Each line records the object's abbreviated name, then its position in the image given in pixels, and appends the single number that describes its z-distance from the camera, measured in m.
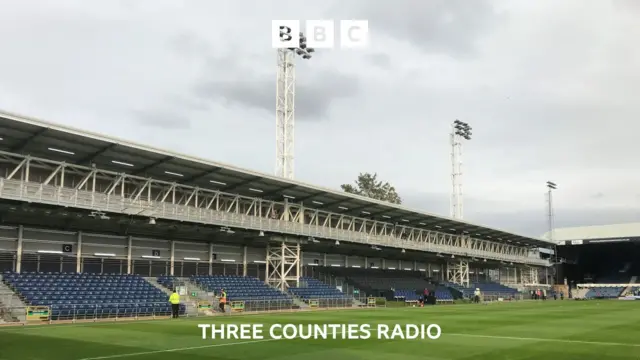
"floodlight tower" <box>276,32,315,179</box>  56.28
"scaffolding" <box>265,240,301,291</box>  49.16
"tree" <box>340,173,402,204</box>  102.38
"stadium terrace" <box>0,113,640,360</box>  19.78
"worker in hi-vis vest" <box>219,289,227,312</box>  35.75
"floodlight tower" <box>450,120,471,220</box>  81.12
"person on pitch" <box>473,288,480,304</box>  61.60
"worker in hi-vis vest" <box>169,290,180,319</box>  30.10
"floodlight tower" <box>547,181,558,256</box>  101.19
